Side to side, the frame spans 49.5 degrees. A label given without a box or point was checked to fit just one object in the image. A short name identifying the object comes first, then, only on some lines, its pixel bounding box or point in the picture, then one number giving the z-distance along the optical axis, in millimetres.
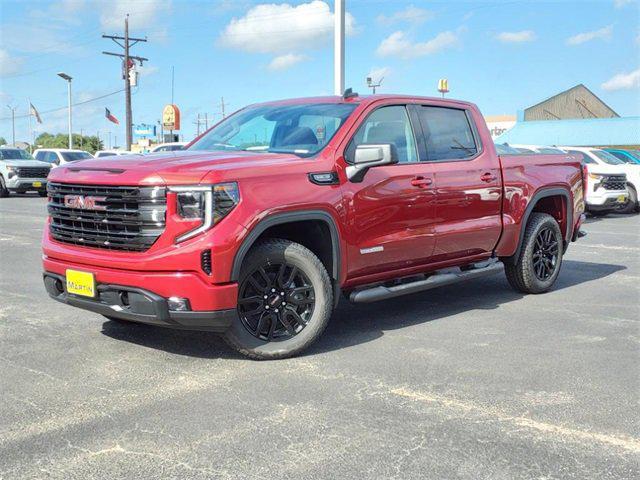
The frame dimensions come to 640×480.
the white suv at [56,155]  27984
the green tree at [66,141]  111938
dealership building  48688
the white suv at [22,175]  24094
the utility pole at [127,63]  41378
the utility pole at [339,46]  14875
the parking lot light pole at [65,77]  55634
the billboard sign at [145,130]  66125
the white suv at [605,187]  16938
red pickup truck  4367
